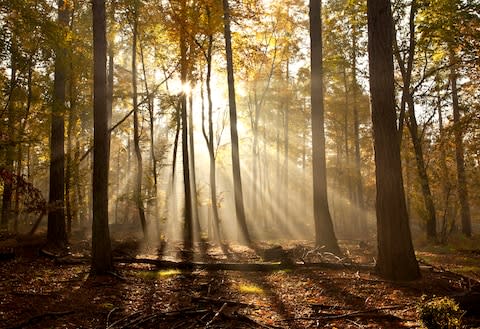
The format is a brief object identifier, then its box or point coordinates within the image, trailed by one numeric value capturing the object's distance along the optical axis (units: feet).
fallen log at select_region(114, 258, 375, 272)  28.32
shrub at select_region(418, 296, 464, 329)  12.83
